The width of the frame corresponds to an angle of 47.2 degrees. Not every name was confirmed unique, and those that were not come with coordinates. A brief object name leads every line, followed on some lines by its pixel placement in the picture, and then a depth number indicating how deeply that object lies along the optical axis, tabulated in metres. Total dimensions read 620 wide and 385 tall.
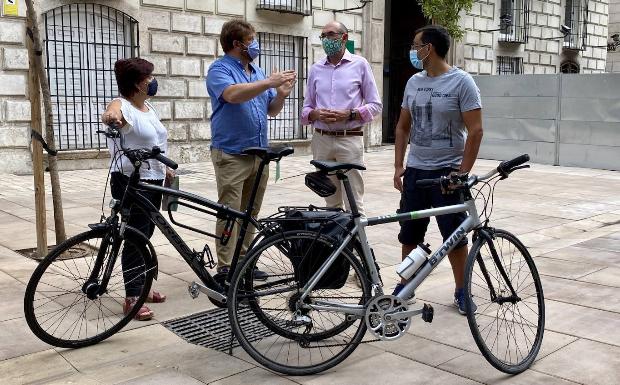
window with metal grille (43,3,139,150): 12.69
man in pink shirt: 5.42
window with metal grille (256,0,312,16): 15.45
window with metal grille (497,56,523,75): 23.08
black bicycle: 4.02
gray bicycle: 3.68
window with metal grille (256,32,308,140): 16.14
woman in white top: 4.41
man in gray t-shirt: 4.41
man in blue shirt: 4.93
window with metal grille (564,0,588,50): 26.06
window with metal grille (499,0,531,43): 23.00
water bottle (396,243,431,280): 3.81
